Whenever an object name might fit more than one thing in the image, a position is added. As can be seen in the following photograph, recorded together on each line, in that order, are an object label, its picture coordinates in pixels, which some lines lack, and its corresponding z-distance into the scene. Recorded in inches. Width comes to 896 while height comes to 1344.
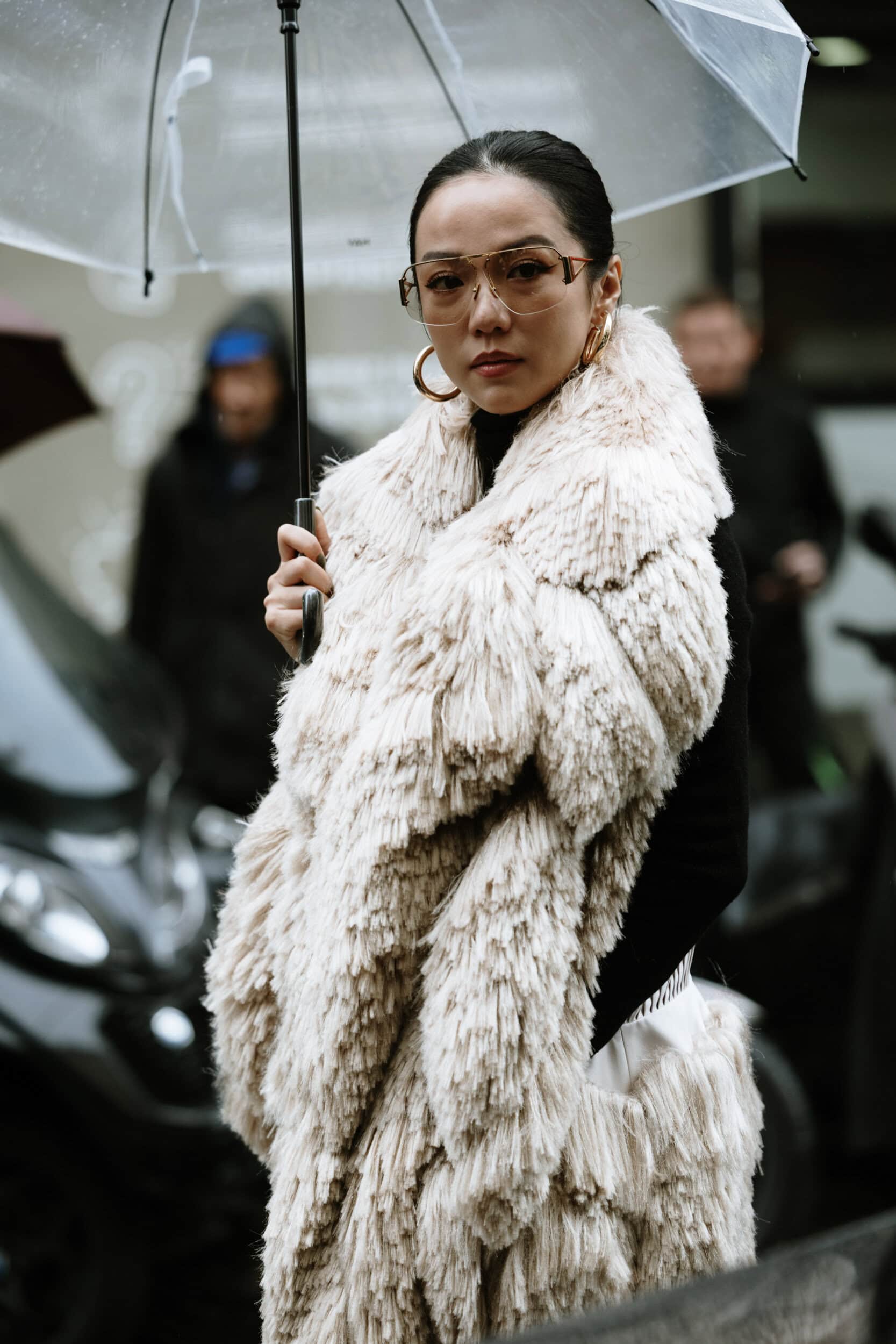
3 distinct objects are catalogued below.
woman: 61.9
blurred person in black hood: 185.3
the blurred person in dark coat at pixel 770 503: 195.3
